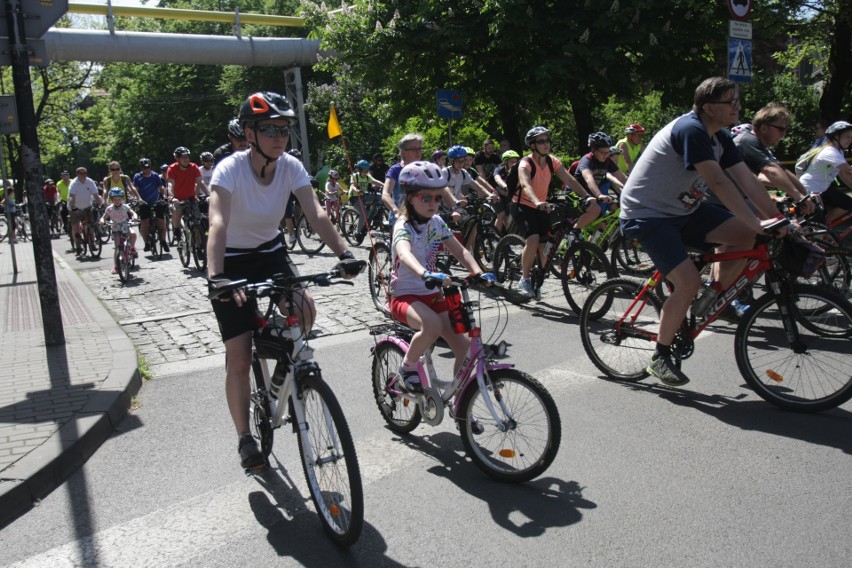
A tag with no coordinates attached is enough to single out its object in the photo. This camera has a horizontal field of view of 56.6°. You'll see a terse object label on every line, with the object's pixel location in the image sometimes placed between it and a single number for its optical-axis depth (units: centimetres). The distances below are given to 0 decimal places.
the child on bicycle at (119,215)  1266
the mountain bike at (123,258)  1206
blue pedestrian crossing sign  951
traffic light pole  700
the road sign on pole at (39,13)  708
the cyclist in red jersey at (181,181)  1328
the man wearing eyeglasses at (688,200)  482
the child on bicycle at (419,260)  424
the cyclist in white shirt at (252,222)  383
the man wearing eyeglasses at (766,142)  656
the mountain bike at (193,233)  1264
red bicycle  473
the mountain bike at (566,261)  817
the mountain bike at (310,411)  333
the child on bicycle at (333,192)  1750
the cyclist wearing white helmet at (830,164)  828
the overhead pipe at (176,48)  2570
